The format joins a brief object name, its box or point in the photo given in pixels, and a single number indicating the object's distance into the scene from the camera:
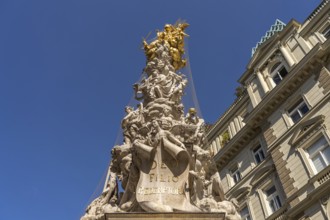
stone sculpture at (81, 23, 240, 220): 5.98
